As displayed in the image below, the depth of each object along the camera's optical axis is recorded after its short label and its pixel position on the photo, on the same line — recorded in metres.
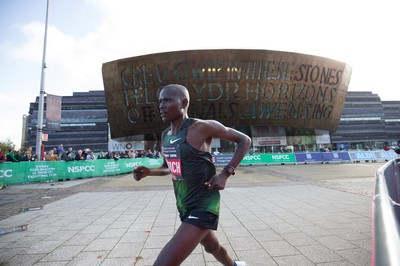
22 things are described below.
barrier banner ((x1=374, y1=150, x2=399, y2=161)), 27.85
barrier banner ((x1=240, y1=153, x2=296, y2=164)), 27.14
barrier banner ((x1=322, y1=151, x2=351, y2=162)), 27.40
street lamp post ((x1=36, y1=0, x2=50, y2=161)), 15.86
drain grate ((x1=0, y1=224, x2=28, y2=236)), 4.60
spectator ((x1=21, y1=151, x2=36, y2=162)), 15.35
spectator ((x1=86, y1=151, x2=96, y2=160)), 18.96
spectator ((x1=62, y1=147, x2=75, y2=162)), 15.77
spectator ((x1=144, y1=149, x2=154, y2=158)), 25.79
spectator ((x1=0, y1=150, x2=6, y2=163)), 11.88
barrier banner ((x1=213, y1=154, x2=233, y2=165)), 25.72
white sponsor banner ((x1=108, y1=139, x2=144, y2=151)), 46.15
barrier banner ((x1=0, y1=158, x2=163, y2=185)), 12.62
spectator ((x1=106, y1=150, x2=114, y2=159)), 21.73
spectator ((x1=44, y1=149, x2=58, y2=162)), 16.74
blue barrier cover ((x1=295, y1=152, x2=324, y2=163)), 27.44
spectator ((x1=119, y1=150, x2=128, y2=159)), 22.52
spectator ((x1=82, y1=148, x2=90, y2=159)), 17.38
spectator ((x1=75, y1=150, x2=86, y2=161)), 16.47
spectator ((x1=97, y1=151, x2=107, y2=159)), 21.01
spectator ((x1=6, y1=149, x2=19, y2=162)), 12.91
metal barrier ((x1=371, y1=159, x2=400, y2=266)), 0.86
